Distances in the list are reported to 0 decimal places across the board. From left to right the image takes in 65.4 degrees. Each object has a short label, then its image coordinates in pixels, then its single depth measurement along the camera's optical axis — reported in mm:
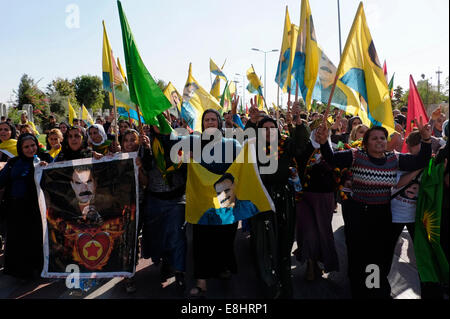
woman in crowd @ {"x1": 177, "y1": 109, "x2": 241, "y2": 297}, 3668
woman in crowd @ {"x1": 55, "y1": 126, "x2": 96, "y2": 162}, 4105
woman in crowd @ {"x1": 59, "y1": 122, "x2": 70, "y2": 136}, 8547
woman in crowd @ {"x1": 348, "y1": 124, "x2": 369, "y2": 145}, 4926
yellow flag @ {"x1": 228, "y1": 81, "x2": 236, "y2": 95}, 12053
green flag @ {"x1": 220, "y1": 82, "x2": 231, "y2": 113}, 10448
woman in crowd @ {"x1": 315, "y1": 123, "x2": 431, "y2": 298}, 3217
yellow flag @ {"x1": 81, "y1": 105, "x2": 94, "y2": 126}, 9928
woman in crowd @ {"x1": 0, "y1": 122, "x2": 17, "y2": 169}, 5395
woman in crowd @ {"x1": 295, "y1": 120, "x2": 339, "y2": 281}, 3896
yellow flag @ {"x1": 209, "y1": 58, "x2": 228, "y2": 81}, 10539
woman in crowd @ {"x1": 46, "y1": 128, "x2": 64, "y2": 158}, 5403
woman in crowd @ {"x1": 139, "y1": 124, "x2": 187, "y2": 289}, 3779
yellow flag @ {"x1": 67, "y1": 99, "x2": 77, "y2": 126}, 9779
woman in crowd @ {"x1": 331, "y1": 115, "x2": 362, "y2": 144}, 6257
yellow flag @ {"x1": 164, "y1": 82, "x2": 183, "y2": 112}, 8297
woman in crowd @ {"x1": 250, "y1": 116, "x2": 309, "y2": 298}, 3504
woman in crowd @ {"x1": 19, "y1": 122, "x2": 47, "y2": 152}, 6426
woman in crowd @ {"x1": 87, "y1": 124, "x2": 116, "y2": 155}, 4605
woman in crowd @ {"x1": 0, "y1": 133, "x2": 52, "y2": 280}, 4070
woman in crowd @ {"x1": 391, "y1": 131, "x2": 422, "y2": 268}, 3252
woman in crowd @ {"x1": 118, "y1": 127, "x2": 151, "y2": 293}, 3807
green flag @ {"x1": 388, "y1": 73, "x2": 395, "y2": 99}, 9230
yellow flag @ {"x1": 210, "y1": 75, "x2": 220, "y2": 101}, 10289
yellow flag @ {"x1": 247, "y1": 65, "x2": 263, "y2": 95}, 8417
